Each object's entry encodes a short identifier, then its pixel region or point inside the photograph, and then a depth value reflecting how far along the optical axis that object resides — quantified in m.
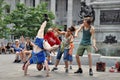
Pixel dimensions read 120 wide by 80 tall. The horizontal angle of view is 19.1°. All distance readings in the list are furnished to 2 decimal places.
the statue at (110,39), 21.21
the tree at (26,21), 54.41
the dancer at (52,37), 13.41
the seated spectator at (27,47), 18.91
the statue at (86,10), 21.22
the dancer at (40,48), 11.05
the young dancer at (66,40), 12.79
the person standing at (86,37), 11.97
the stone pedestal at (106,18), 21.16
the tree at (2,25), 48.59
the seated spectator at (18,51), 18.75
